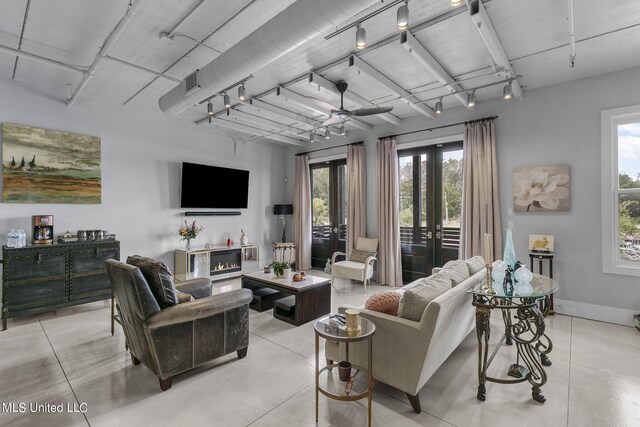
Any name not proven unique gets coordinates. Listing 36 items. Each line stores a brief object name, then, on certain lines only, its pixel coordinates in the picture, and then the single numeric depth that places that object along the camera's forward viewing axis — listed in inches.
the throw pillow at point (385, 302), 96.2
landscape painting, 166.4
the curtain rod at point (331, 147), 252.8
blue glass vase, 108.5
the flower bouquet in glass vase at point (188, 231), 228.2
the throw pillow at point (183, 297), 110.5
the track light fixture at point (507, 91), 147.8
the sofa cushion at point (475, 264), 126.3
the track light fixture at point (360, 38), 103.0
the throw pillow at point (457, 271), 109.5
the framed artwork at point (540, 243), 168.6
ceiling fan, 149.7
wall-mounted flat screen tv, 237.5
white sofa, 83.3
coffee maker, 165.3
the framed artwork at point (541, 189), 168.1
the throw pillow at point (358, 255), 235.6
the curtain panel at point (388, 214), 228.7
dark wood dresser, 147.9
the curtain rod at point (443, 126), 190.4
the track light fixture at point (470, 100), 164.4
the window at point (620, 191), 155.3
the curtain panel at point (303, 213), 292.5
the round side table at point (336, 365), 79.7
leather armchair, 94.1
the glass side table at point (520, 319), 92.5
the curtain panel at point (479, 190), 187.2
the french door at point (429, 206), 212.1
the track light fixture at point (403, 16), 89.0
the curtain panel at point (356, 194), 249.9
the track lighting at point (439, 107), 174.4
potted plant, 169.8
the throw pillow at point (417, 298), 88.7
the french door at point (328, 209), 276.7
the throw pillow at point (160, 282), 100.3
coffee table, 152.7
